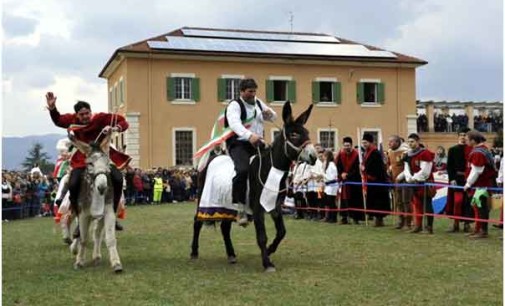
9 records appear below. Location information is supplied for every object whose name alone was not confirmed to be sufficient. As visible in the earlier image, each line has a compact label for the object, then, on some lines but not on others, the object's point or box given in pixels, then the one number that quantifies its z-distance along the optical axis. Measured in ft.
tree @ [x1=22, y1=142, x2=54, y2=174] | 273.13
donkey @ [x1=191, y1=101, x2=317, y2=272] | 32.50
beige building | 157.79
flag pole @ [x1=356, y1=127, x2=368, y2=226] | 59.35
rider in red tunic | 34.06
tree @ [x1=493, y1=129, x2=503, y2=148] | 165.63
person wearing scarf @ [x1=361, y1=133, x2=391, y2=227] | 58.34
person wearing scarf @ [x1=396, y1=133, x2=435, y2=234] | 50.88
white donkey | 32.71
